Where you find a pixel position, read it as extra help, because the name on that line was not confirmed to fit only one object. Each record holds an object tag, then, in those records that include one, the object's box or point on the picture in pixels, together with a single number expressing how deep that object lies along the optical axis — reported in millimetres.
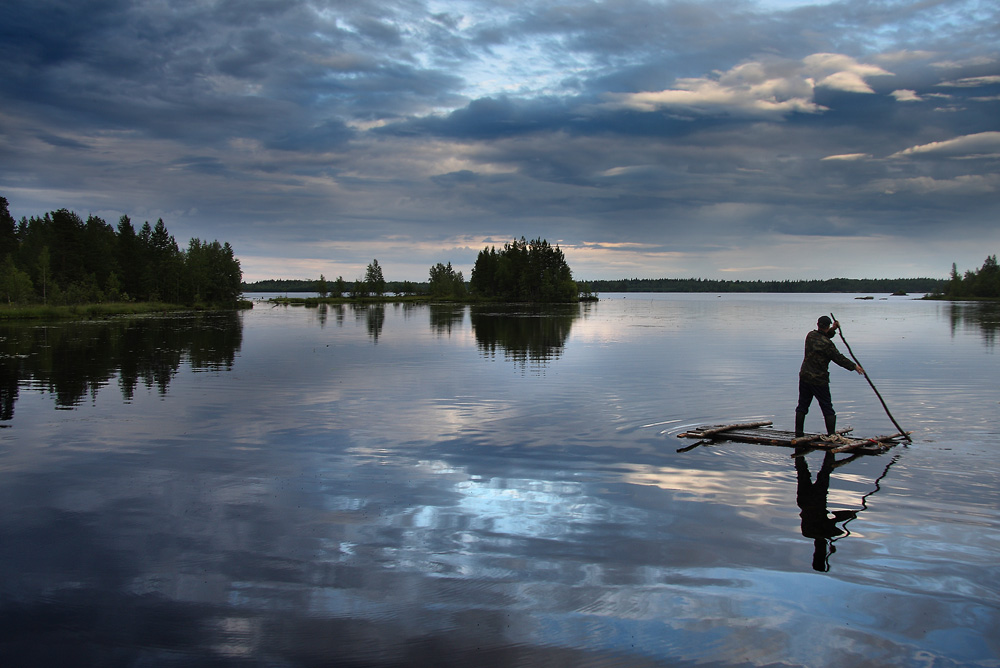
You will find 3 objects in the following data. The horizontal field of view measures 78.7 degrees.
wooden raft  15555
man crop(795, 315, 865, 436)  15969
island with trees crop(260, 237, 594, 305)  191500
